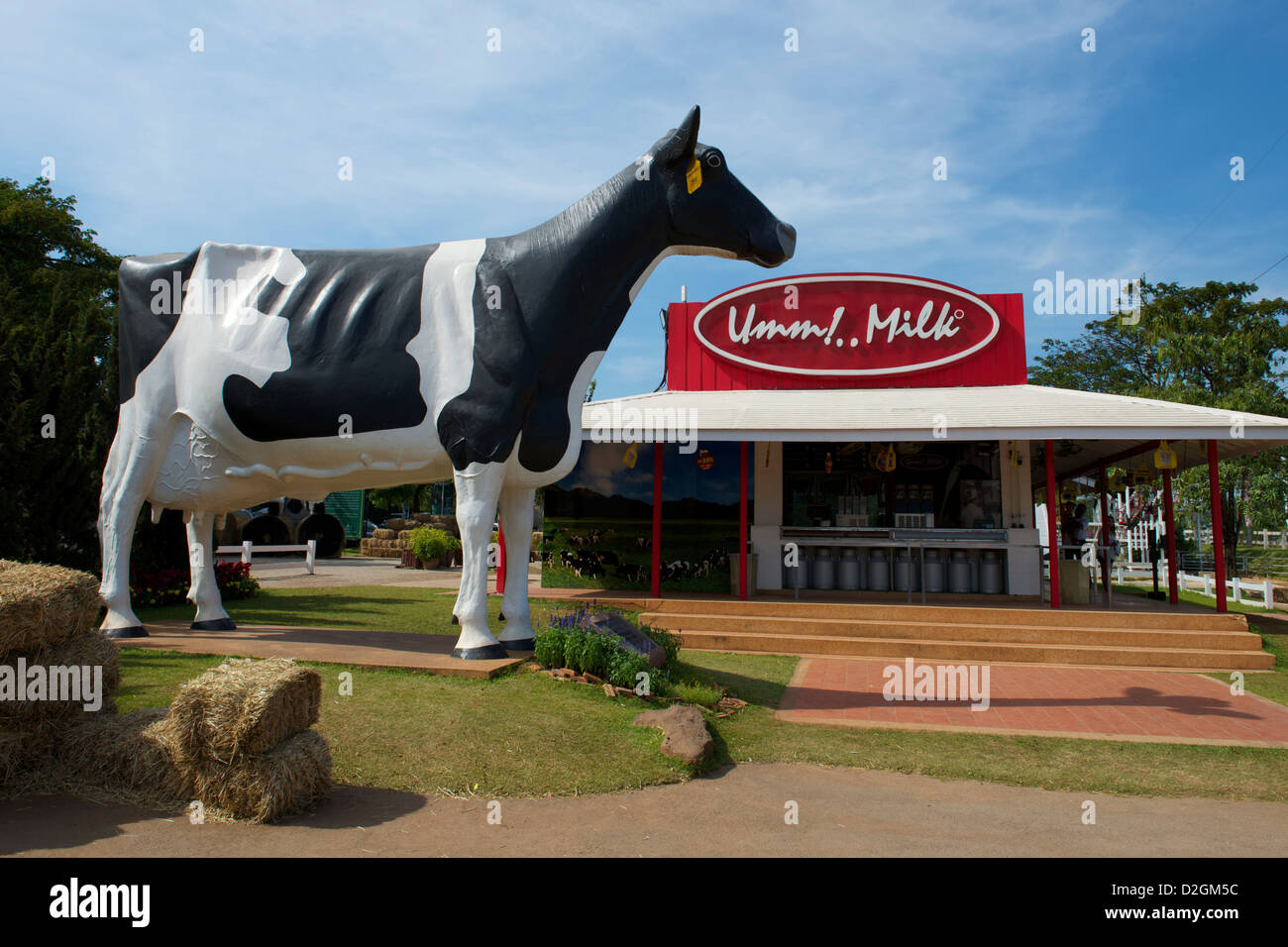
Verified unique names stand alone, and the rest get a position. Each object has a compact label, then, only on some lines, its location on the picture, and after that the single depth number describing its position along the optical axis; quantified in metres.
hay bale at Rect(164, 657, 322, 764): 3.84
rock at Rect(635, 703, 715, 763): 5.11
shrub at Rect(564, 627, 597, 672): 6.52
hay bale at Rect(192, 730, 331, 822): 3.82
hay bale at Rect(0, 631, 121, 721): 4.04
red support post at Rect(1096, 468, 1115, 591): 11.68
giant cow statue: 6.18
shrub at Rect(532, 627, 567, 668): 6.54
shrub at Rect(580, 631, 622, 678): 6.52
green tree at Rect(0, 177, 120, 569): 9.00
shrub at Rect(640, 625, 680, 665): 7.75
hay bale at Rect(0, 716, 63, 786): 3.99
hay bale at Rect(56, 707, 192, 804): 4.06
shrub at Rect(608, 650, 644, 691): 6.46
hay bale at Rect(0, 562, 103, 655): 3.98
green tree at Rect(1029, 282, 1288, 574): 26.09
